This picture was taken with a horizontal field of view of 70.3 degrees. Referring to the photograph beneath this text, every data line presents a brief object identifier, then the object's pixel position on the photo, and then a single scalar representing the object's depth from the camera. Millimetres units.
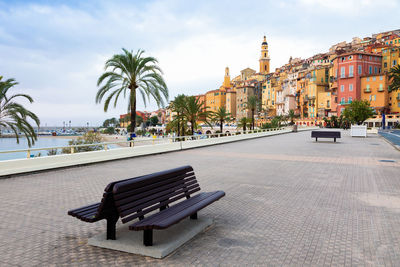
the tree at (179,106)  30544
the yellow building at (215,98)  144250
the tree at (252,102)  57875
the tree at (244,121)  49331
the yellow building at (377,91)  68312
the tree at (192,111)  30328
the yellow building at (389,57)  73600
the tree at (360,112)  42219
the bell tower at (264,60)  160375
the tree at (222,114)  42100
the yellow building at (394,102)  66375
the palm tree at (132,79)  17641
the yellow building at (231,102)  139250
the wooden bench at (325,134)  20989
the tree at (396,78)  36781
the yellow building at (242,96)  131500
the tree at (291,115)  93312
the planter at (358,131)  28547
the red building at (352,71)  71688
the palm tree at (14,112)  15203
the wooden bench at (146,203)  3297
